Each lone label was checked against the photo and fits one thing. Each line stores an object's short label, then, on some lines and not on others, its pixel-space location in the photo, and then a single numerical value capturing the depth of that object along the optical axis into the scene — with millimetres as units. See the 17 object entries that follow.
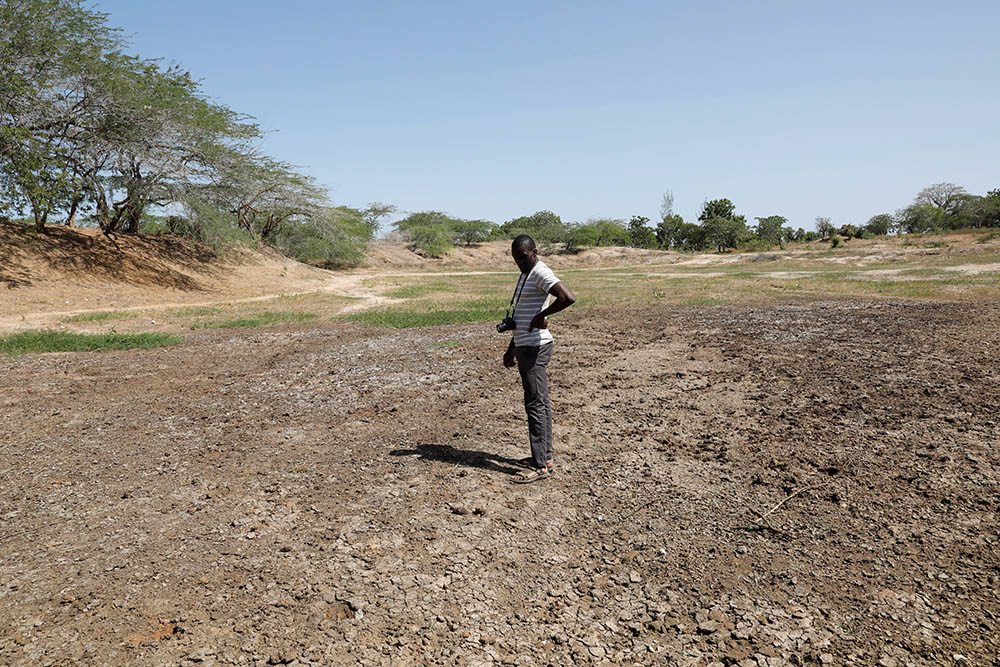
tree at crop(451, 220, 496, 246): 64250
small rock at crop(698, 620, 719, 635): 2902
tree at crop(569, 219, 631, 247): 62438
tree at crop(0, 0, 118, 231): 17906
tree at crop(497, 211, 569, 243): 64375
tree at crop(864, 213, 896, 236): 67625
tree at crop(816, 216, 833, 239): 68875
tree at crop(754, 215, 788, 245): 68062
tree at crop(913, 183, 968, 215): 67062
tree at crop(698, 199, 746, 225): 79500
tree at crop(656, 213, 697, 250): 74562
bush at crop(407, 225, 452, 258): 54938
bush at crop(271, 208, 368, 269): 38219
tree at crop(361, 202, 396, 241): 55147
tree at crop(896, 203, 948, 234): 61531
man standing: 4516
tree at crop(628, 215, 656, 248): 74562
